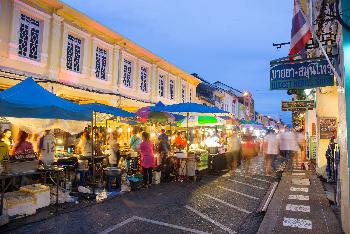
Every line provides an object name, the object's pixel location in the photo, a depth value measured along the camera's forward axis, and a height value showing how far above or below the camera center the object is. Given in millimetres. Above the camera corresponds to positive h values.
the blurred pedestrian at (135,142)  13656 -171
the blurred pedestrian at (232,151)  16750 -607
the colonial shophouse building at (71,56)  13141 +4457
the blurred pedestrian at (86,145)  11664 -293
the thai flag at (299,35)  7484 +2653
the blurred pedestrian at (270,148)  13445 -318
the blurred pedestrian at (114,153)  12555 -626
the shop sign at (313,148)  18078 -385
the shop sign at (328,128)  12305 +571
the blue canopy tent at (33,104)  6900 +769
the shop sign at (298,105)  15945 +1987
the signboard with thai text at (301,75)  6551 +1489
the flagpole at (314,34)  5449 +2024
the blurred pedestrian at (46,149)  10062 -413
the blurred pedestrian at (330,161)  10670 -675
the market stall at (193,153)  11383 -562
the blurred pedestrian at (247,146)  15900 -295
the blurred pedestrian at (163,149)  12141 -410
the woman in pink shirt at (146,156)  10633 -610
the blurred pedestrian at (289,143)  14219 -83
